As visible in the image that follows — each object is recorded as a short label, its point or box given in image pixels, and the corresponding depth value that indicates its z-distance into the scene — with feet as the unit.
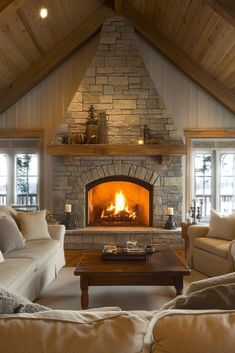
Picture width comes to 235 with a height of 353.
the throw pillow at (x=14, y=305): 4.02
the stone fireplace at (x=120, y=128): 21.06
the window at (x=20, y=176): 22.84
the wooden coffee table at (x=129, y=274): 11.07
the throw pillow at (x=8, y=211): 14.58
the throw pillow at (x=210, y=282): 4.88
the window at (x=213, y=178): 22.95
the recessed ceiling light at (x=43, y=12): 17.28
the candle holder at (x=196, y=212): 19.76
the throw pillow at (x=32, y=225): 14.71
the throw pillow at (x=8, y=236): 12.26
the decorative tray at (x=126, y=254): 12.38
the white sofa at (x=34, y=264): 9.98
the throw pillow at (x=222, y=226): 15.33
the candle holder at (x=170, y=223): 20.56
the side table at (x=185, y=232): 17.54
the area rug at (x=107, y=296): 11.69
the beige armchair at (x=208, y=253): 13.71
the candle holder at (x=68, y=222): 20.61
